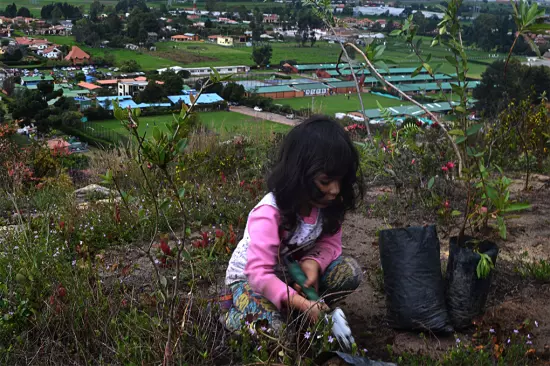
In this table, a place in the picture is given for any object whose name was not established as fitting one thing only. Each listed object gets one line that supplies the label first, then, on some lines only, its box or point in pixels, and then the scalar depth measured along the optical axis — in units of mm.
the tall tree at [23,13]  78625
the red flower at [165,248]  2686
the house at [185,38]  68250
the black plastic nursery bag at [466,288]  2295
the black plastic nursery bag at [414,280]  2252
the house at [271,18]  82394
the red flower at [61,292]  2102
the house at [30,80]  40250
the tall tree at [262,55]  54281
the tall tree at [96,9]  73375
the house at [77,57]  54494
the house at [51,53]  55784
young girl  2008
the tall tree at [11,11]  78250
